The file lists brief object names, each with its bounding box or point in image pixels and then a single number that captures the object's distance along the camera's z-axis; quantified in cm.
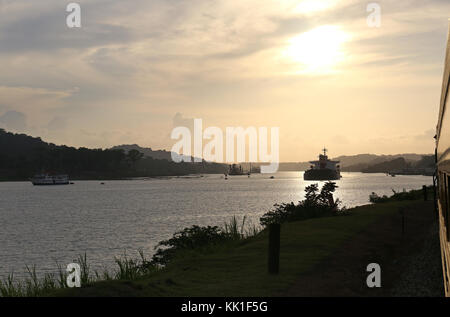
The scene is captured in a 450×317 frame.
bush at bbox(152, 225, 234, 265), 2514
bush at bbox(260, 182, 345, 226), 3538
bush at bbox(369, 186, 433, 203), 5225
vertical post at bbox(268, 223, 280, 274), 1590
